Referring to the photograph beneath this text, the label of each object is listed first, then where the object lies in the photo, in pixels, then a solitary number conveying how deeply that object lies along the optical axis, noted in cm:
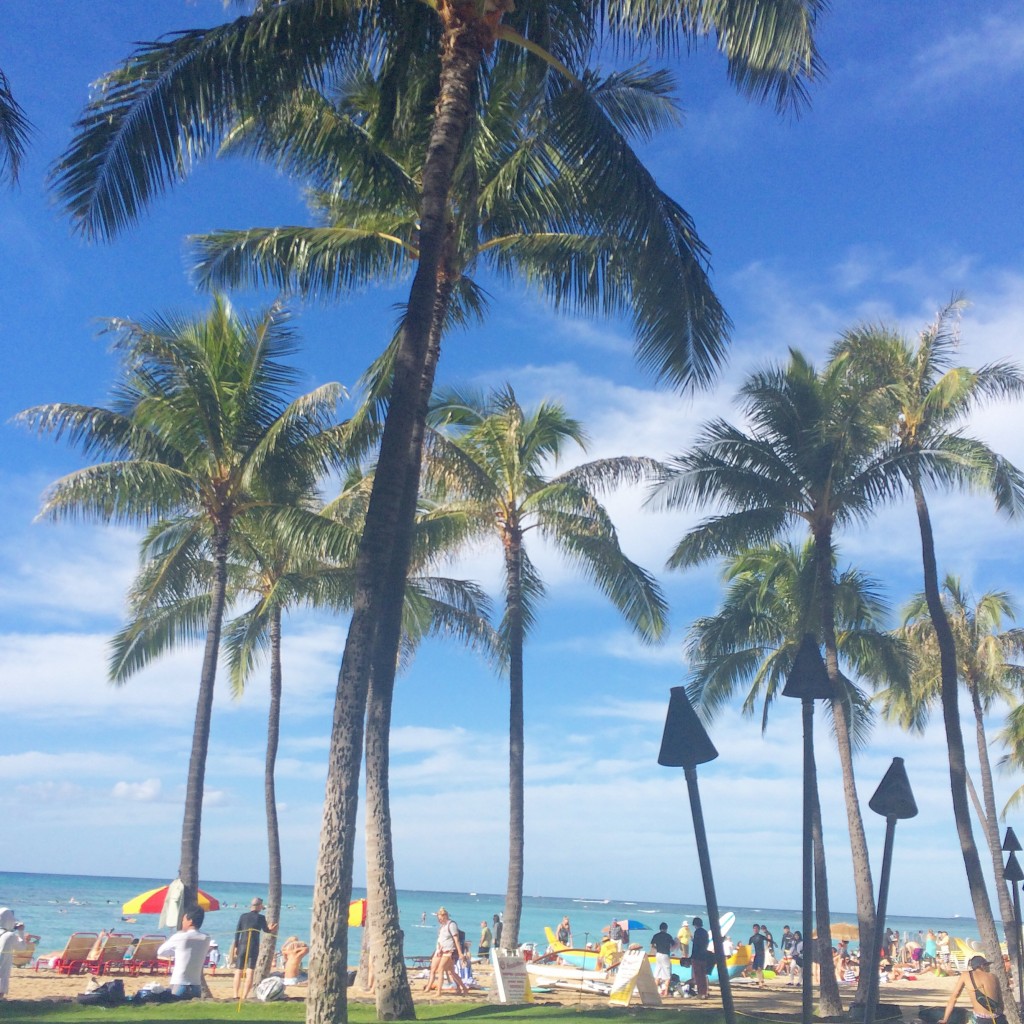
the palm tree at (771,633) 2583
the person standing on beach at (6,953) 1509
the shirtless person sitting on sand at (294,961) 1917
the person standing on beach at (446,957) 1789
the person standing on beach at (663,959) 2222
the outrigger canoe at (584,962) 2153
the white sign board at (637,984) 1730
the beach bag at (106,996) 1252
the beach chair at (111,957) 1883
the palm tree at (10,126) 913
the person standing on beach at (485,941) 3344
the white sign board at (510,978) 1590
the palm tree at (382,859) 1213
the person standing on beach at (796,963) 2836
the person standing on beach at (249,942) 1402
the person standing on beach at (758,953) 2845
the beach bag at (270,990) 1491
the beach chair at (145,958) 1912
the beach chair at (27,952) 2355
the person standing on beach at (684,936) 3250
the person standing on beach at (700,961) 2108
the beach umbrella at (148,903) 2245
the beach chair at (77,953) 1978
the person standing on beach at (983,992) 1141
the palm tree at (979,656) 3005
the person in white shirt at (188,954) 1191
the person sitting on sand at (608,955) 2294
